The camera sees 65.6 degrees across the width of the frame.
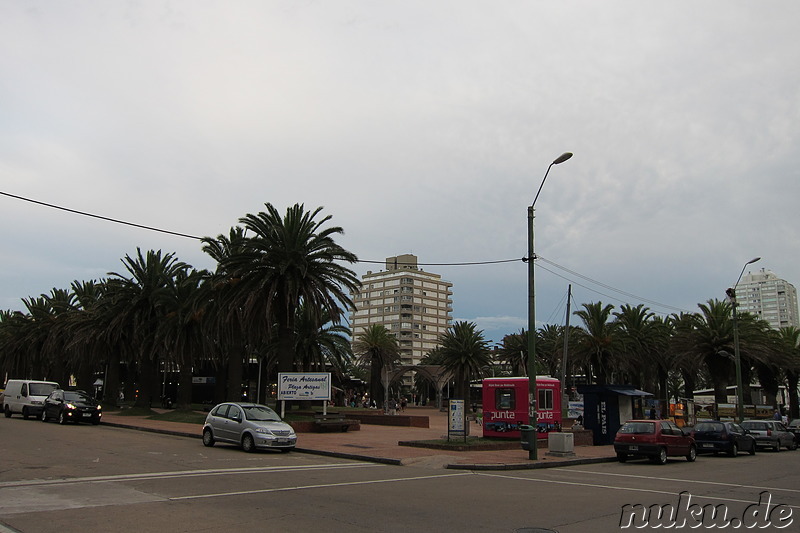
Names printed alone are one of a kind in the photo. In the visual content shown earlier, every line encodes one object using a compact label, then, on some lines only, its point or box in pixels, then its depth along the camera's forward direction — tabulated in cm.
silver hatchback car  2009
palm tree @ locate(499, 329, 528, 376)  6954
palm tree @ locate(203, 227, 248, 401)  3384
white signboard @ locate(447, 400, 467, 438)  2347
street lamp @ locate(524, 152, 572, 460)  2036
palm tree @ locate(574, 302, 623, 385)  4869
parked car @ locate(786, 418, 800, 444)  3478
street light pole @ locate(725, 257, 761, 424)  3638
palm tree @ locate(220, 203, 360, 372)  3275
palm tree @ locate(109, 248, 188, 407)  4244
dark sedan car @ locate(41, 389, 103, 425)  3100
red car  2092
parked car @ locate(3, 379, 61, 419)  3400
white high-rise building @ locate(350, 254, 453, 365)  15700
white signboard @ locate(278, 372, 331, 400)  3006
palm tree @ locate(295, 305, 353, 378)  4841
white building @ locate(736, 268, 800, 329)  19212
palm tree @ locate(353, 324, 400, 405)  6278
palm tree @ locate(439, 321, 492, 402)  6203
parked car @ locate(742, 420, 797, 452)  3008
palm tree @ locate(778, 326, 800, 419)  5093
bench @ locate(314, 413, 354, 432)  2989
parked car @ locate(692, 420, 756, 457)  2538
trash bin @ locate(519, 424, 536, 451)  2050
